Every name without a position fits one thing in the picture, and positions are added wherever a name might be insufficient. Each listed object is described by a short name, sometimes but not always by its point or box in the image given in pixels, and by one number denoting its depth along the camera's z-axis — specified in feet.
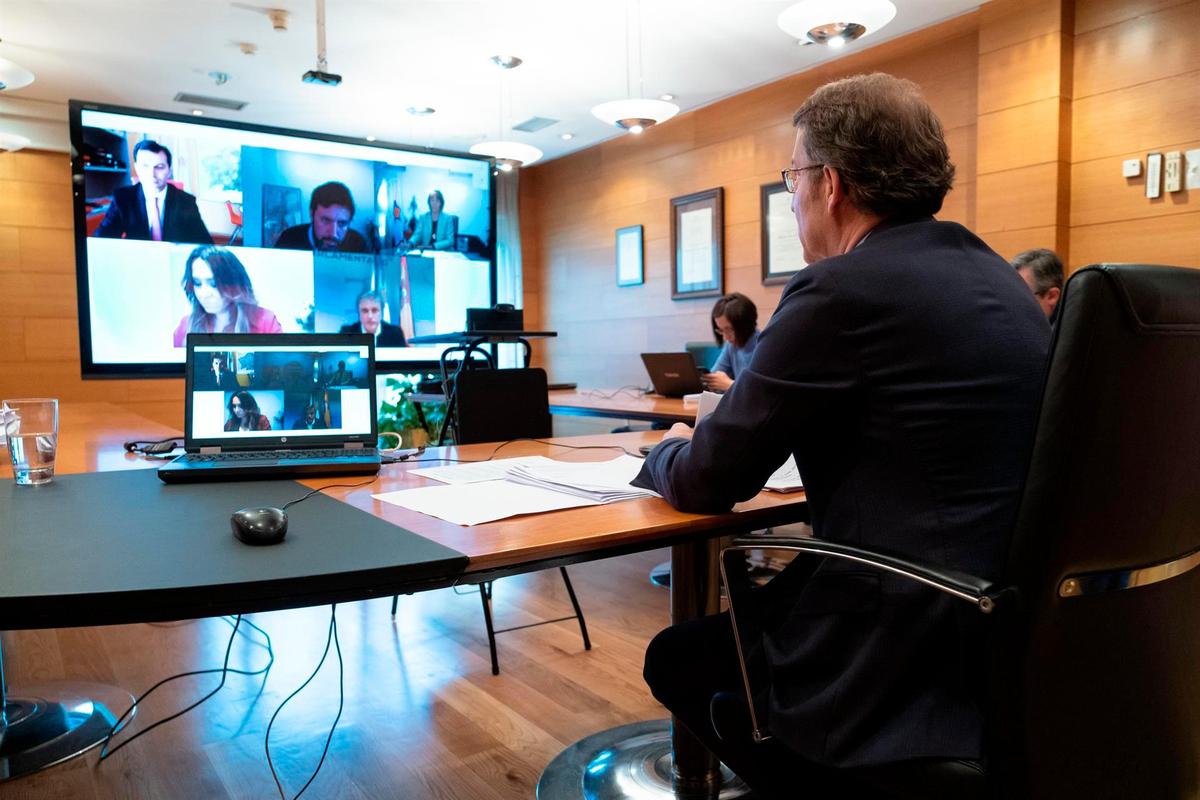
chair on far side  8.99
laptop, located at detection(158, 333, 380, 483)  5.36
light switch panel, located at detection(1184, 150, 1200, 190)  12.14
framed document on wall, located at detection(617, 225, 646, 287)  23.41
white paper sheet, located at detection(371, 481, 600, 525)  4.02
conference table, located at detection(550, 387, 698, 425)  10.70
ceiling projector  13.24
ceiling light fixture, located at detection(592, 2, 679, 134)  14.62
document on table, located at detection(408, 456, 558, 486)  5.16
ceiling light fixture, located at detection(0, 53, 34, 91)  14.29
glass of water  4.78
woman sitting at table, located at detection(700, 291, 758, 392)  13.69
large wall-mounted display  13.48
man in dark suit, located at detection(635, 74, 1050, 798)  3.06
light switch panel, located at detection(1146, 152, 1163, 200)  12.58
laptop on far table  13.12
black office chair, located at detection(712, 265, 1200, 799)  2.54
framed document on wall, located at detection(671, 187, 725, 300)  20.72
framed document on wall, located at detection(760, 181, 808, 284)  18.61
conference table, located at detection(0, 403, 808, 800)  2.74
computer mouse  3.31
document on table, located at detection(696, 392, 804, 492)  4.70
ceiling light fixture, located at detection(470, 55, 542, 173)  16.98
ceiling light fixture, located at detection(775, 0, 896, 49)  10.78
